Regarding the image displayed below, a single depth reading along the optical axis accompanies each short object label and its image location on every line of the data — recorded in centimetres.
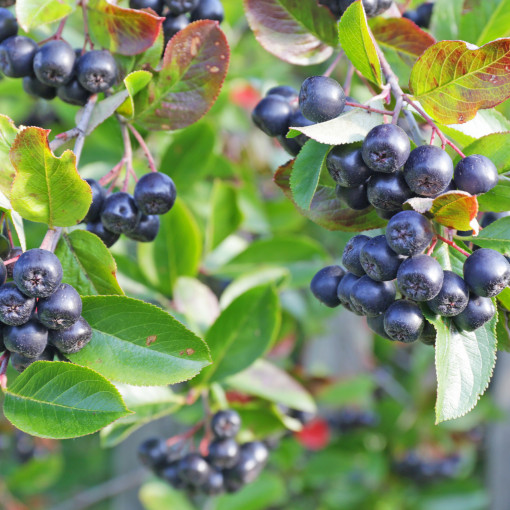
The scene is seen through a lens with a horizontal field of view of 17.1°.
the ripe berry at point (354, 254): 40
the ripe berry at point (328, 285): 41
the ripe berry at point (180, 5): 43
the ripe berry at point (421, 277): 38
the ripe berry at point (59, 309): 38
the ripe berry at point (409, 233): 38
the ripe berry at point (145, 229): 42
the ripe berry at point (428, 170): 38
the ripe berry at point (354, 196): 40
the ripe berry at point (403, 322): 39
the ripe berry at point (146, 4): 43
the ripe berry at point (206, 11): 45
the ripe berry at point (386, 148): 38
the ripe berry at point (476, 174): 39
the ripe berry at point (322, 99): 39
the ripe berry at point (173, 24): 44
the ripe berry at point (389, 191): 39
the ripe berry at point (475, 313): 39
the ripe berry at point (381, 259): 39
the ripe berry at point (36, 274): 38
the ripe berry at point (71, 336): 39
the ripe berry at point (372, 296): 39
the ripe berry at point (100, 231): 42
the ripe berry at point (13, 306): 38
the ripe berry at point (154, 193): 41
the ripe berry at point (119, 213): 41
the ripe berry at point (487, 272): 38
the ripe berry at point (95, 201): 41
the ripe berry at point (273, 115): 43
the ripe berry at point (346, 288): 40
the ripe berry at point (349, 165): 39
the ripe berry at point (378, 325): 40
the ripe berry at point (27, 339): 38
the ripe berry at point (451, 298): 39
